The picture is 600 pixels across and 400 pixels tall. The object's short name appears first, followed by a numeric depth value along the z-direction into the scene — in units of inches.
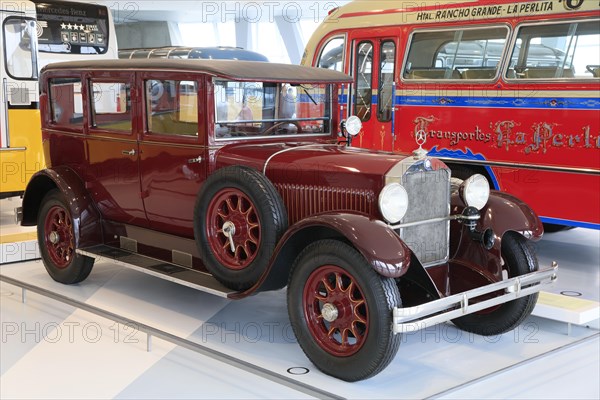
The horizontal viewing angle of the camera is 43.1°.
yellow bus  342.3
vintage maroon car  158.7
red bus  250.1
